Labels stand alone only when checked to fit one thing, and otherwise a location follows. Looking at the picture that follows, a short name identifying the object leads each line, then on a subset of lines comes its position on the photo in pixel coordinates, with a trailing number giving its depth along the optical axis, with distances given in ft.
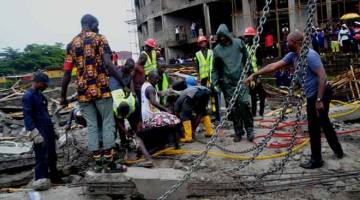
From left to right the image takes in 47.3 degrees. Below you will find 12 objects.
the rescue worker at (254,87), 28.81
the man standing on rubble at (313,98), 16.97
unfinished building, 88.58
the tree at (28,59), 154.65
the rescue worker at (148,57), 26.48
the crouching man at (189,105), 23.39
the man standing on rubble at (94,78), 18.30
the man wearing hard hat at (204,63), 29.05
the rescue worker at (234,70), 22.38
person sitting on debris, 21.67
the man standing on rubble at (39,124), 18.97
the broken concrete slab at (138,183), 17.24
